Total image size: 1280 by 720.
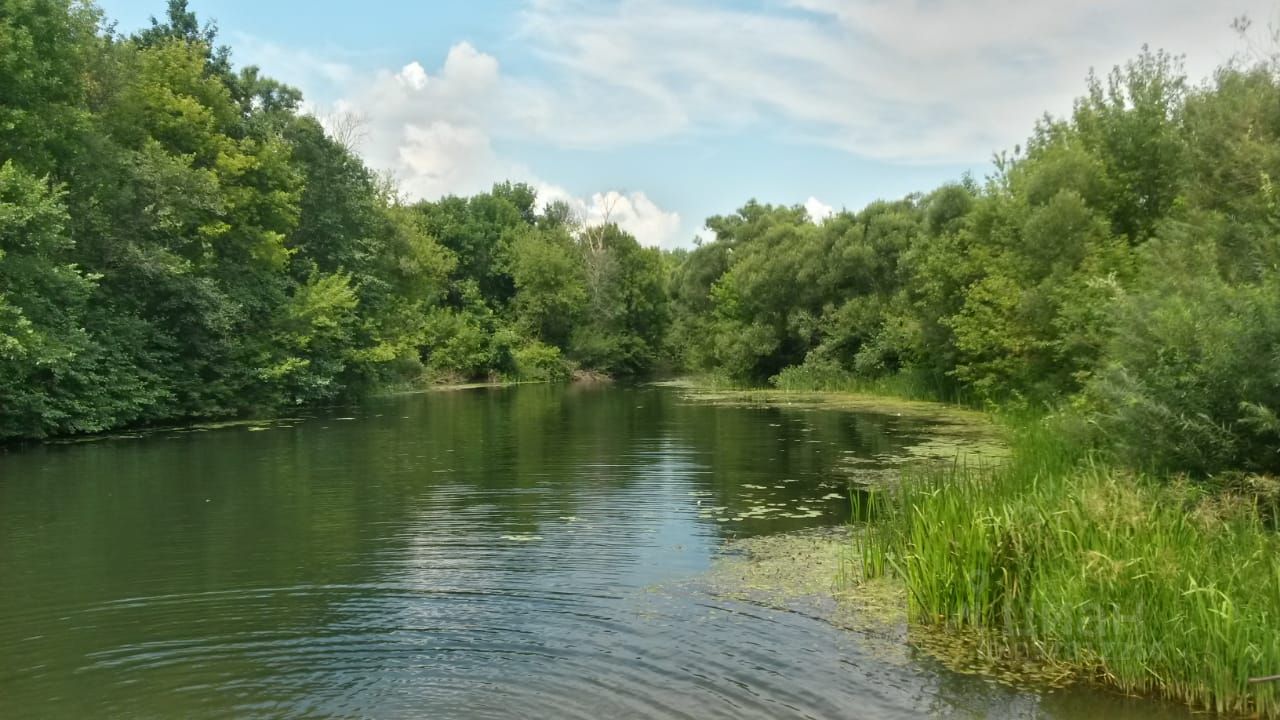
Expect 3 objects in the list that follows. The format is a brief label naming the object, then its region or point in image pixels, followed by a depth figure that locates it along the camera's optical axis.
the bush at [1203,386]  7.79
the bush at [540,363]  63.84
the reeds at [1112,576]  5.58
